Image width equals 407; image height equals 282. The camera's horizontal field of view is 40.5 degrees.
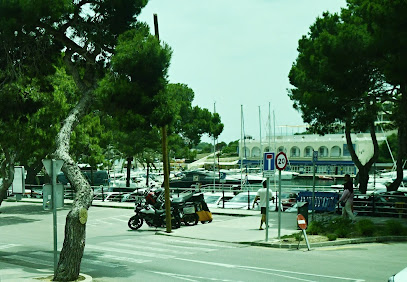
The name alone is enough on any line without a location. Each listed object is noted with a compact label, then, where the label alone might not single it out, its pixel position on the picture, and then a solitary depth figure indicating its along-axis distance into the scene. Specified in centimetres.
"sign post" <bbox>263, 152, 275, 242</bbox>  1853
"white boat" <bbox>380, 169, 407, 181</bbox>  8038
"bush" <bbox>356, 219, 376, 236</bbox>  1884
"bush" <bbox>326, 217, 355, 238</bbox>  1858
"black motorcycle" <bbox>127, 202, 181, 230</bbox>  2306
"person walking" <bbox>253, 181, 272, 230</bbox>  2117
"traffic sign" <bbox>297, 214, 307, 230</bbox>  1659
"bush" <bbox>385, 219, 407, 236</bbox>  1914
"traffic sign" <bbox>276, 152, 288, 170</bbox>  1853
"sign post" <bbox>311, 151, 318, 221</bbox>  2099
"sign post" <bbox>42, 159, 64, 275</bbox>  1195
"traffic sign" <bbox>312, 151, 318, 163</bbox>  2105
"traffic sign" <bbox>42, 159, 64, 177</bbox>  1196
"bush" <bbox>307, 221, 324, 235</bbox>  1908
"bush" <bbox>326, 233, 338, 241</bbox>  1788
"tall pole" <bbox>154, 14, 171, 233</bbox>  2082
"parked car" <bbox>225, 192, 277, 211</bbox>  3063
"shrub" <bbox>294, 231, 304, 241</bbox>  1751
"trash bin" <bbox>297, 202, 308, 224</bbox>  1988
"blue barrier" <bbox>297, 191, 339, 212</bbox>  2581
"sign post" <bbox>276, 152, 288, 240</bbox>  1850
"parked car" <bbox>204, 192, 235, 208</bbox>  3222
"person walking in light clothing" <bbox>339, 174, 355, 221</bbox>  2134
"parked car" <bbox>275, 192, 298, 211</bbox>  3025
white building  10644
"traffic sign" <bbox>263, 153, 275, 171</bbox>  1856
